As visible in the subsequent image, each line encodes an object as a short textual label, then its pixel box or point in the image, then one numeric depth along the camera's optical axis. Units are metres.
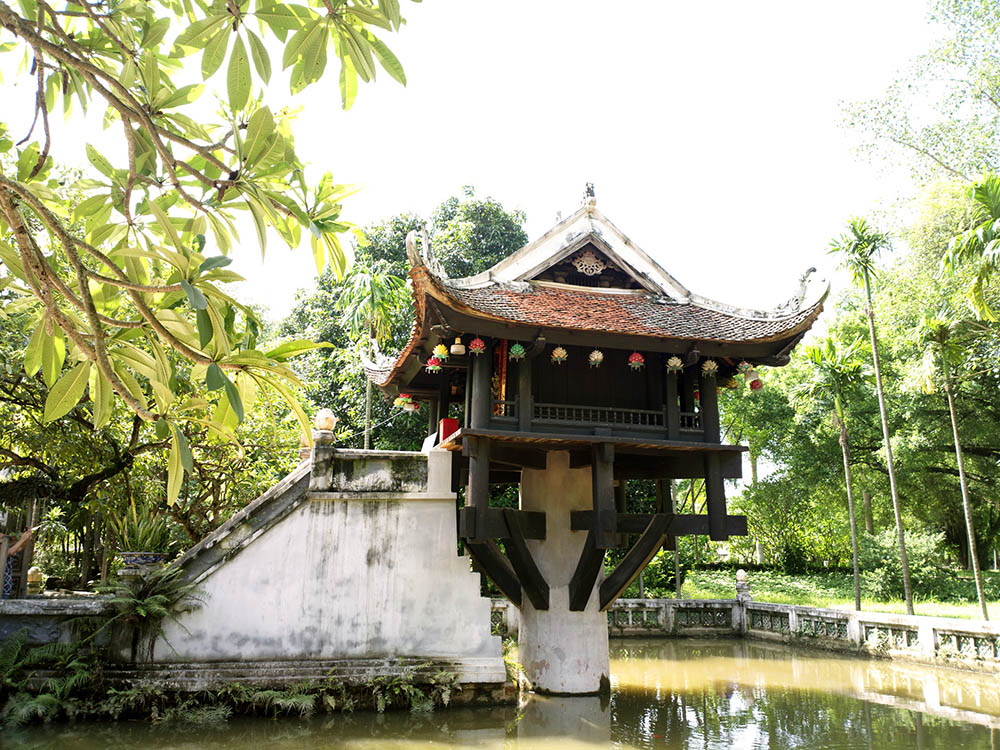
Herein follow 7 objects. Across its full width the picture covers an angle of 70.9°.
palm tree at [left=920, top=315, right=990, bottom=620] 14.62
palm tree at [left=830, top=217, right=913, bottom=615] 15.91
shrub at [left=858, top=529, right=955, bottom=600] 19.38
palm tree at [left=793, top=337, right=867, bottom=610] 17.30
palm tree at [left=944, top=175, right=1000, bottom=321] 12.37
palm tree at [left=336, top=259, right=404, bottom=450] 16.45
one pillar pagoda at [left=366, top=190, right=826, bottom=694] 8.46
